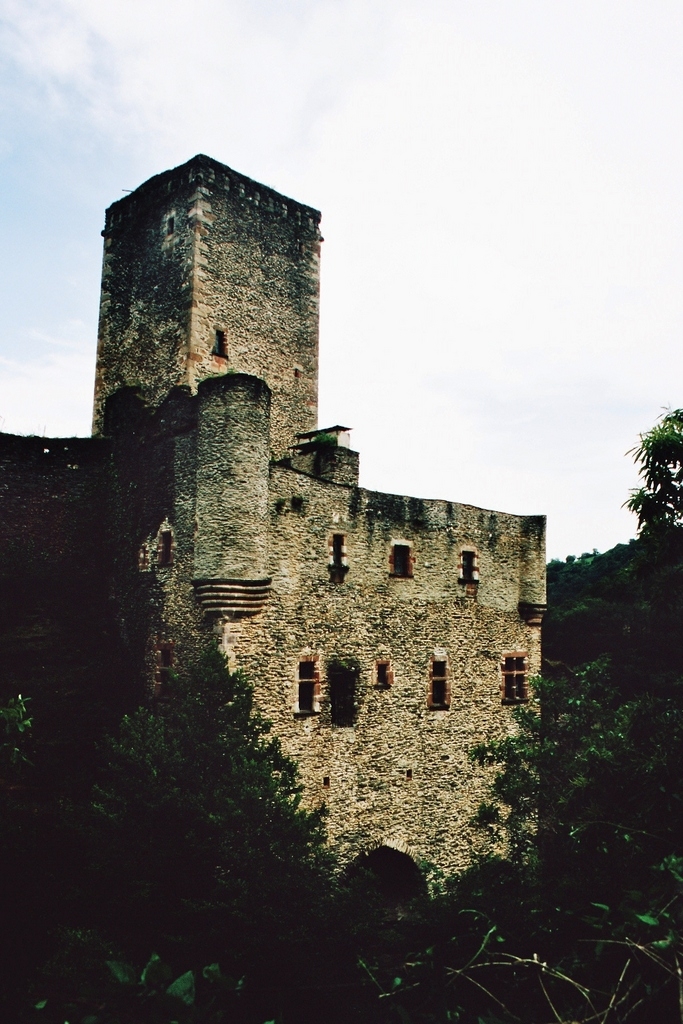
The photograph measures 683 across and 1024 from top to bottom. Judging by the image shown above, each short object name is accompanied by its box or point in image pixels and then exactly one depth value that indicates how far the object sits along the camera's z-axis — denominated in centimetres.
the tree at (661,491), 1179
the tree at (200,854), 1113
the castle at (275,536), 1650
